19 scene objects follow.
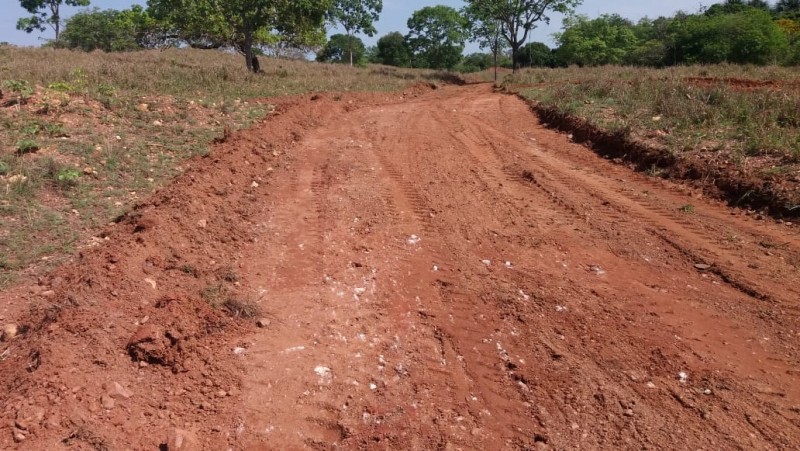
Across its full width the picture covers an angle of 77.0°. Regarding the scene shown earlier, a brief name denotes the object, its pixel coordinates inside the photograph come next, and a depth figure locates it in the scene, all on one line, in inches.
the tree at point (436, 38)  2091.5
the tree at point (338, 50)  2349.7
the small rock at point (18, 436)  104.8
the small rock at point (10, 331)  135.7
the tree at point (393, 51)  2338.5
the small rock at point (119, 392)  120.0
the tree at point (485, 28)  1109.3
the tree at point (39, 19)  1423.5
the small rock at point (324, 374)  133.6
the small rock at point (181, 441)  109.3
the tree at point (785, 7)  1551.4
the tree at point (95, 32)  1481.3
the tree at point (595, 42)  1524.4
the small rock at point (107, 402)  116.2
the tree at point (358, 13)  1440.7
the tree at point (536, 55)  2118.6
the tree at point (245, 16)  720.3
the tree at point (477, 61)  2554.1
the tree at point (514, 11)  1038.8
